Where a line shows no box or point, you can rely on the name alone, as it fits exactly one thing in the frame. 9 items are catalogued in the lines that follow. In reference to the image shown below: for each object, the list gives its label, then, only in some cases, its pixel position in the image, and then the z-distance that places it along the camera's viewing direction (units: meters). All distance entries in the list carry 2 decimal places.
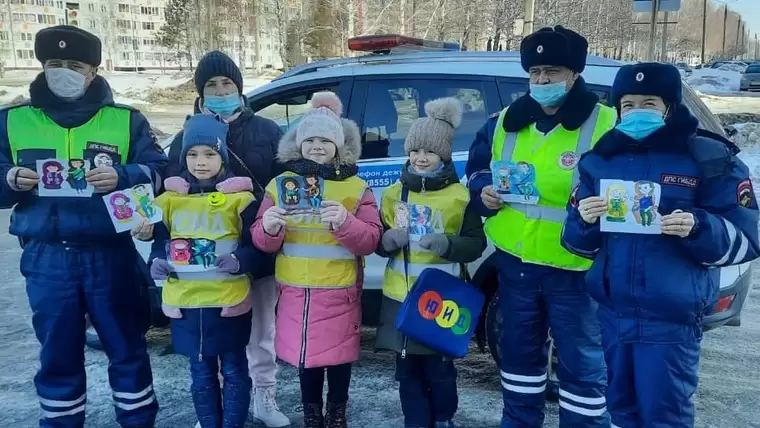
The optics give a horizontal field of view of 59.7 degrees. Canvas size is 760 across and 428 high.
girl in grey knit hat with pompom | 3.13
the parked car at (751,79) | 34.62
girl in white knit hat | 3.07
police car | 4.01
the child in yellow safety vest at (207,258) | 3.10
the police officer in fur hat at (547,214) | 2.90
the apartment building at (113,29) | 63.14
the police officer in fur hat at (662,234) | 2.43
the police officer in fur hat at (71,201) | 3.08
